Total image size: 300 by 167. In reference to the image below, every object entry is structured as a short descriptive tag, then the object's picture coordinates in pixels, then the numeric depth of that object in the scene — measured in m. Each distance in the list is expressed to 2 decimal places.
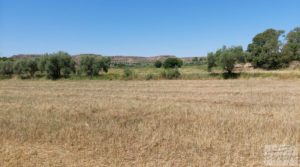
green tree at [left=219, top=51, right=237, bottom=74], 43.53
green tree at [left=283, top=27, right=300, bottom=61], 65.12
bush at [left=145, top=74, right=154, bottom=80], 41.91
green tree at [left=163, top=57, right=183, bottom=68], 85.66
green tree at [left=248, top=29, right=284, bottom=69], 63.28
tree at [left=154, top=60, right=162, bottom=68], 90.43
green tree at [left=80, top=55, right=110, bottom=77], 50.61
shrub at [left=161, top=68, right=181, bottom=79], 42.09
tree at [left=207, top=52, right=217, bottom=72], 47.84
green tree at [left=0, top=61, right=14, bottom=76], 57.01
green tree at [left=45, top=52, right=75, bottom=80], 49.59
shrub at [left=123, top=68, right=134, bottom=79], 43.60
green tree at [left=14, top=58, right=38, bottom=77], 53.25
